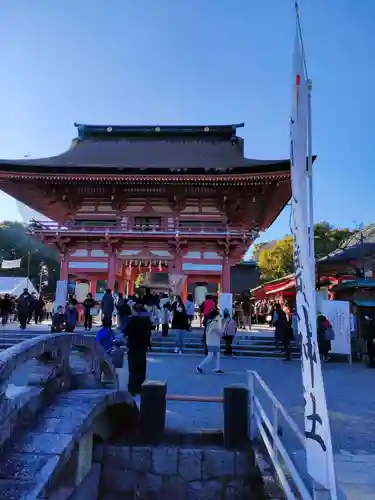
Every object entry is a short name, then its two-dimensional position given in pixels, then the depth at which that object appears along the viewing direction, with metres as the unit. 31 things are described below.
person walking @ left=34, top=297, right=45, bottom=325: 18.17
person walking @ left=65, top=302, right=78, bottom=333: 14.08
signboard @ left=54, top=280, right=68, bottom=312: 17.95
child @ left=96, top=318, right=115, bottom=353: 8.98
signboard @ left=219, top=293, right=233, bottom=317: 17.97
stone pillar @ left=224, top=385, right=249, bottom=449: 5.54
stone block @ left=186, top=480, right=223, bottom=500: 5.42
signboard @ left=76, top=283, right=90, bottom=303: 19.90
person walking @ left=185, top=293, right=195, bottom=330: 16.35
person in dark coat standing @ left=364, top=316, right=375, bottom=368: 11.94
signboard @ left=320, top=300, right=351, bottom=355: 12.78
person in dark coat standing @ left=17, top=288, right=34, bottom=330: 15.45
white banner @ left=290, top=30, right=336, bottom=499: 2.23
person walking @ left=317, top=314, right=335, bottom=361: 12.56
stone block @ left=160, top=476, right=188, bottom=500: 5.45
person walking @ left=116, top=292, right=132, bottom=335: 14.06
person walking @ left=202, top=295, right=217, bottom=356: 12.78
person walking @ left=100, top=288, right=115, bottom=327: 13.26
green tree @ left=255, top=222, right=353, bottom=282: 35.75
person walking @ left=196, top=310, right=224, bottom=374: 9.69
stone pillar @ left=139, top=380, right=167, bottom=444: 5.73
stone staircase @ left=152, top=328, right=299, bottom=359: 13.54
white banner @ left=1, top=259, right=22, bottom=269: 37.67
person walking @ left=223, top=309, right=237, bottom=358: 11.88
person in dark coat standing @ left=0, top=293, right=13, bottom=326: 17.39
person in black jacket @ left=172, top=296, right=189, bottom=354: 13.39
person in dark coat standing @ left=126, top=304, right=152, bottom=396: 7.45
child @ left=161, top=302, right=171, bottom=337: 14.81
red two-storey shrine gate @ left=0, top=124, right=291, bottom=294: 18.77
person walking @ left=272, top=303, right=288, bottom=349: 13.00
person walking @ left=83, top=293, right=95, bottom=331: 15.59
